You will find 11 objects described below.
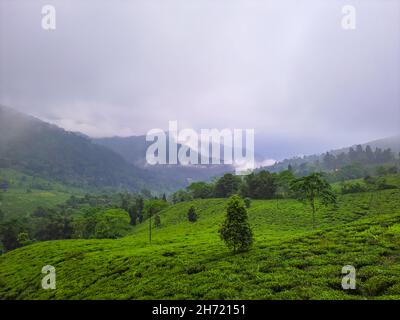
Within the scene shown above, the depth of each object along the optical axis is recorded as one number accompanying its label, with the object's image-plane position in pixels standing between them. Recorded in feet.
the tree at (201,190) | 451.40
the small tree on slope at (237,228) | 95.81
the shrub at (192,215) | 295.48
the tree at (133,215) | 436.15
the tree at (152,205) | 211.94
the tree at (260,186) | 363.56
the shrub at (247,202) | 306.80
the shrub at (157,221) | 313.53
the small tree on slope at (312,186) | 164.25
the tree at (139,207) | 440.37
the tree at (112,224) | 251.60
